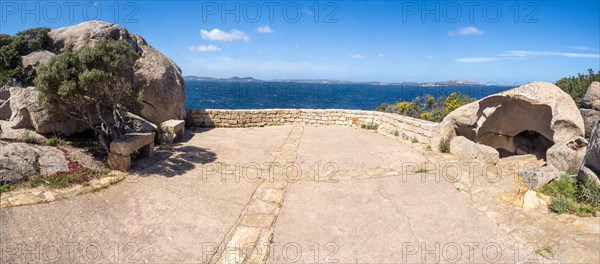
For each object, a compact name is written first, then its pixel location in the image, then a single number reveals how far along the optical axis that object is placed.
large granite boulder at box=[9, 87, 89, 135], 7.93
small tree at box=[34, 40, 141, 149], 7.12
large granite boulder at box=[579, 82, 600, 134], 12.98
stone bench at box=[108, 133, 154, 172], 7.51
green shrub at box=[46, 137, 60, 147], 7.81
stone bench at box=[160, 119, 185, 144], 11.02
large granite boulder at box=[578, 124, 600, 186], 6.21
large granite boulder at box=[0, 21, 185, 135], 10.06
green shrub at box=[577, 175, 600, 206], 5.85
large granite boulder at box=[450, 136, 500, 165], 8.95
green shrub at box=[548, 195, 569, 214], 5.71
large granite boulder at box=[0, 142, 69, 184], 6.26
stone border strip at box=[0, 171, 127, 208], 5.61
